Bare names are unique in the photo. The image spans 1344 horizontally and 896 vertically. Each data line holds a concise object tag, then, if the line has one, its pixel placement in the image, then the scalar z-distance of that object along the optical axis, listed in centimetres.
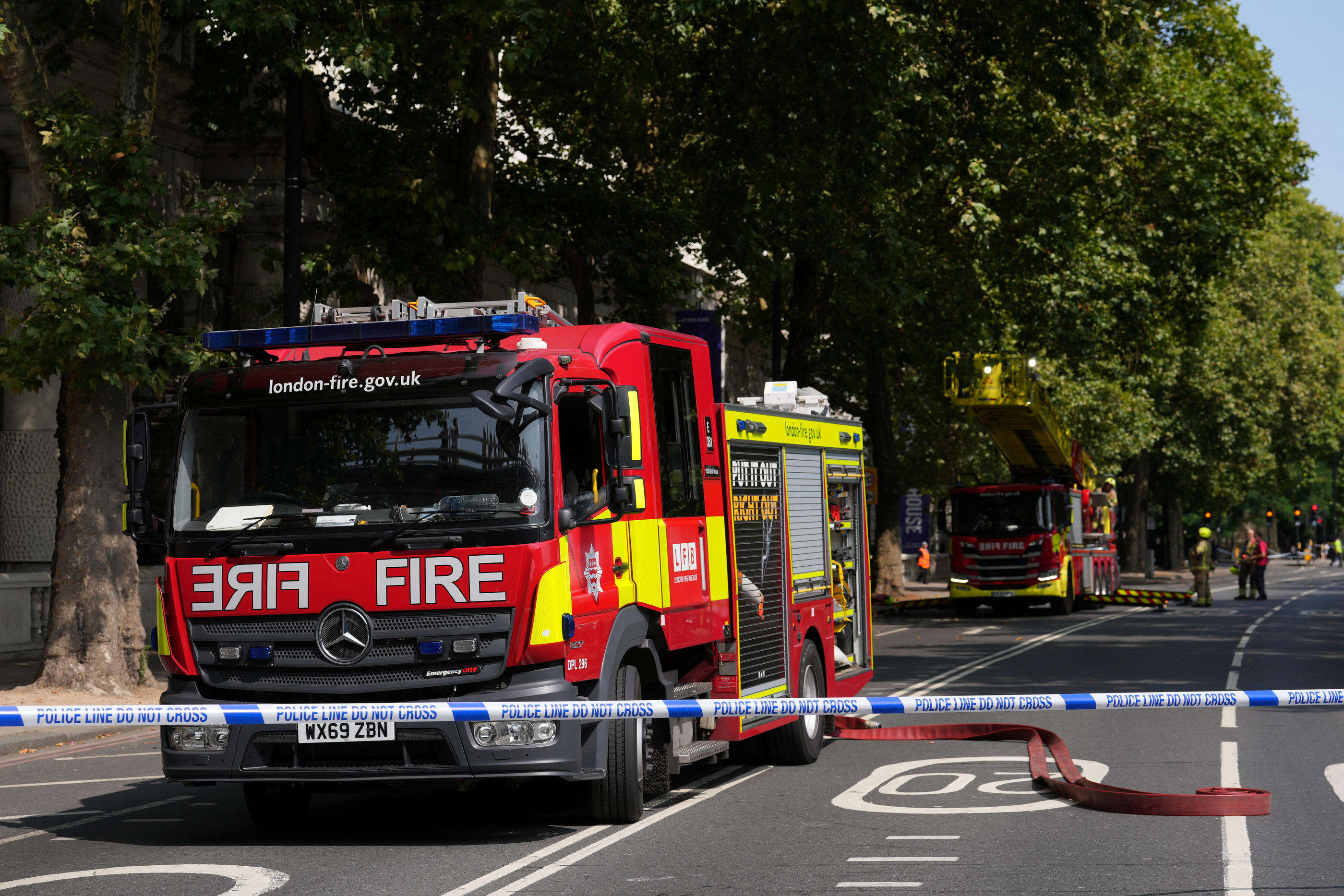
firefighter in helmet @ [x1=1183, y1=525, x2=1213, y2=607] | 7244
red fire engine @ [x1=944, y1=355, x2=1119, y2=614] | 6512
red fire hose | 1806
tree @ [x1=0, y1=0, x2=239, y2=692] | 2925
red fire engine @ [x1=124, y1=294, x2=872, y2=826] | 1603
